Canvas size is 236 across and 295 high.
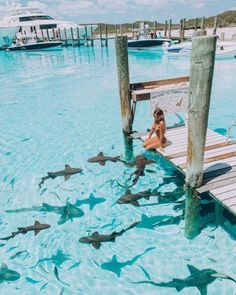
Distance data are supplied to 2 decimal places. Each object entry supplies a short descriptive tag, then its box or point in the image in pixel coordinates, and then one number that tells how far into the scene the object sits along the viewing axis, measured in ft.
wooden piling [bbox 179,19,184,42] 116.37
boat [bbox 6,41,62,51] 150.96
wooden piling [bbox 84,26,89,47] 163.61
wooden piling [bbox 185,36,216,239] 13.28
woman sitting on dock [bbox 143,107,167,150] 22.53
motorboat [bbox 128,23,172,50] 118.42
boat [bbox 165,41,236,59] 86.33
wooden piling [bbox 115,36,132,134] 22.93
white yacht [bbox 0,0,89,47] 169.58
